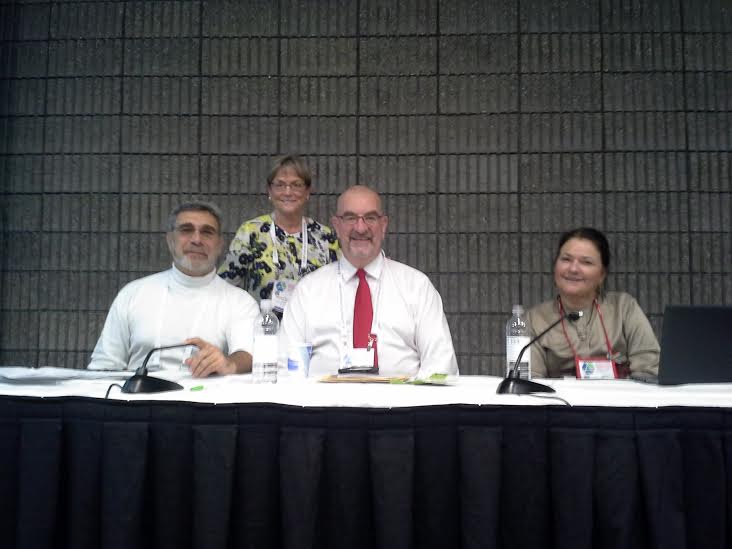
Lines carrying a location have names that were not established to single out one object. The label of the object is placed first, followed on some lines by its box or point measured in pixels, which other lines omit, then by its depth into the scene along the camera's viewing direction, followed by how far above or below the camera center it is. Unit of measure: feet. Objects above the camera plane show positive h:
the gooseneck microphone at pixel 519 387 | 5.69 -0.69
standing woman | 11.00 +1.03
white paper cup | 7.57 -0.64
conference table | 4.87 -1.28
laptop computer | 6.06 -0.33
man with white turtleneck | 9.18 -0.05
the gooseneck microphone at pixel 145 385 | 5.74 -0.71
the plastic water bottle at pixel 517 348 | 6.81 -0.43
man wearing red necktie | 9.16 -0.04
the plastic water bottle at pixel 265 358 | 6.67 -0.54
